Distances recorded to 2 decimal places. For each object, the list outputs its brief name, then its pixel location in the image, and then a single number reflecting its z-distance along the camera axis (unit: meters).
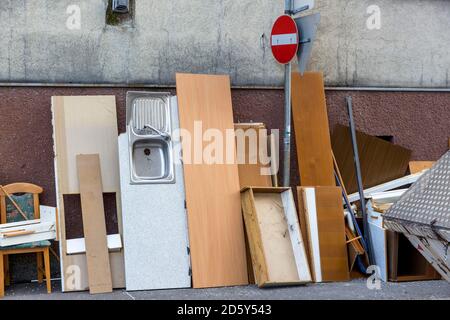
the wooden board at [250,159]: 15.06
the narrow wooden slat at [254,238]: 13.37
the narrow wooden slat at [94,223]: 13.44
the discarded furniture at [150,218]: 13.64
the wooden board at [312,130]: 15.55
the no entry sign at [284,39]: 14.48
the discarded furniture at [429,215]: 8.66
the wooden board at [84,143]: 13.89
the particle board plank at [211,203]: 13.95
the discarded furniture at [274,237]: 13.58
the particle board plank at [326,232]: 14.45
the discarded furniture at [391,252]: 14.38
